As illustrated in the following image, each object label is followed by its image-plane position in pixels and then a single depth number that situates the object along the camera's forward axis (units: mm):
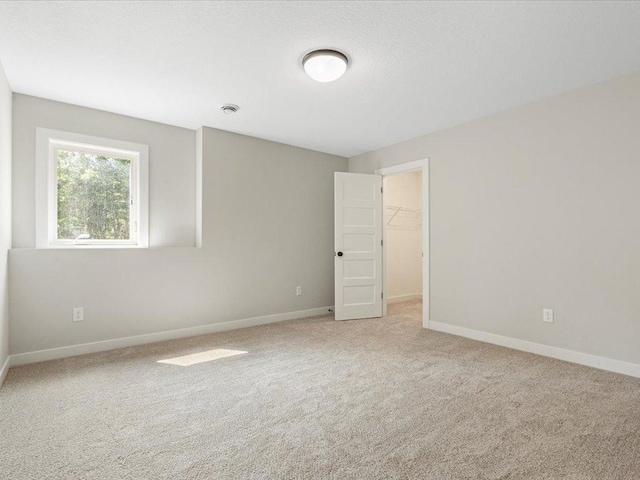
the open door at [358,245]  4699
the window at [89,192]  3277
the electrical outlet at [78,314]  3299
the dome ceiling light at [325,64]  2463
